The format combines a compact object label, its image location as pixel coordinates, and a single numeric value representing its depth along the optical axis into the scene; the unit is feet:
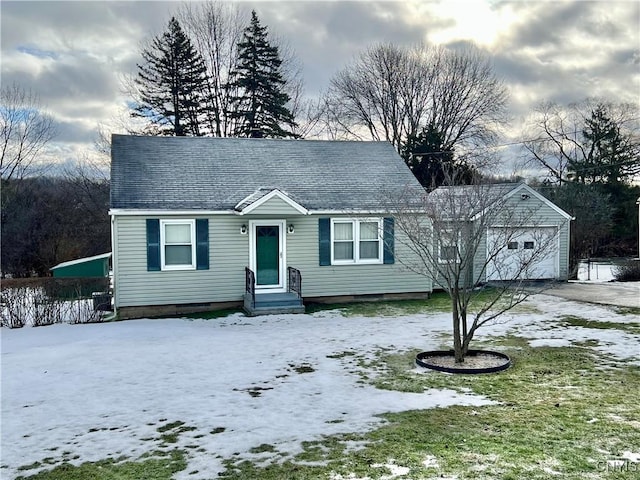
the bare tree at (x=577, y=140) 106.83
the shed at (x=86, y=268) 59.11
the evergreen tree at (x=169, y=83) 94.43
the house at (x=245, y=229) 40.42
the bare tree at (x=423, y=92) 105.81
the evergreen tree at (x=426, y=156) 90.99
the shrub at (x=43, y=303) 38.14
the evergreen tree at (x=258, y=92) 96.73
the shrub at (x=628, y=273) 61.16
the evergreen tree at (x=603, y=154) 105.70
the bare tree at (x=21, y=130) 81.20
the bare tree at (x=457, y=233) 25.55
